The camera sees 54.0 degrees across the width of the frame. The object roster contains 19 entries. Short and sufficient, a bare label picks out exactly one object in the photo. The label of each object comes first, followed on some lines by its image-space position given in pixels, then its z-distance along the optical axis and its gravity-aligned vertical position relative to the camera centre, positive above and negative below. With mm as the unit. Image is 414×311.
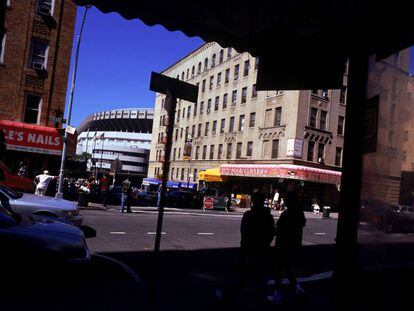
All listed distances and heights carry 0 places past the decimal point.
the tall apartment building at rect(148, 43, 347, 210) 36562 +6447
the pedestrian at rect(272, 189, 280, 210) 33750 -1112
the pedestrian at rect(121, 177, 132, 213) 19580 -953
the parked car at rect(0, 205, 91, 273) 5730 -1172
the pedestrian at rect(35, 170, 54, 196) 17000 -821
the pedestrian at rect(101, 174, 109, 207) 21328 -979
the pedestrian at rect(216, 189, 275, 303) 5410 -701
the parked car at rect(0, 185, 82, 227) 9453 -1001
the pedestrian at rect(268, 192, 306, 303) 6059 -692
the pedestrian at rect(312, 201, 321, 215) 32700 -1301
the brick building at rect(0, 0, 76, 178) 22250 +4908
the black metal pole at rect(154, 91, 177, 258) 5098 +343
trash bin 27947 -1245
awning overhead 3361 +1531
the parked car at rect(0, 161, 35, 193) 14398 -727
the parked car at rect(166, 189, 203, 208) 29328 -1454
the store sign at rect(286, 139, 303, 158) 35469 +3716
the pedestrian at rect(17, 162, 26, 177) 21162 -418
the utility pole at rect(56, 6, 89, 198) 19875 +3384
